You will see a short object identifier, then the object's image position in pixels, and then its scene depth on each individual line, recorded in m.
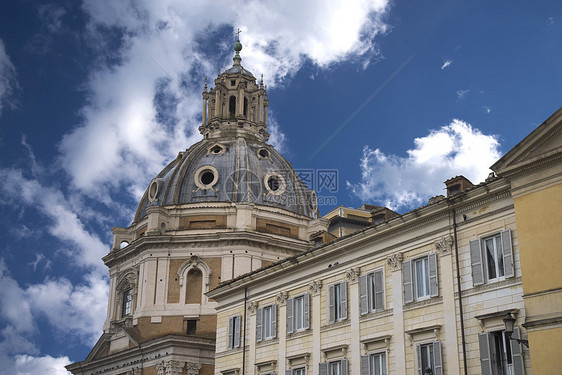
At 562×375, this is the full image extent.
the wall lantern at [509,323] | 21.56
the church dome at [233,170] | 69.25
